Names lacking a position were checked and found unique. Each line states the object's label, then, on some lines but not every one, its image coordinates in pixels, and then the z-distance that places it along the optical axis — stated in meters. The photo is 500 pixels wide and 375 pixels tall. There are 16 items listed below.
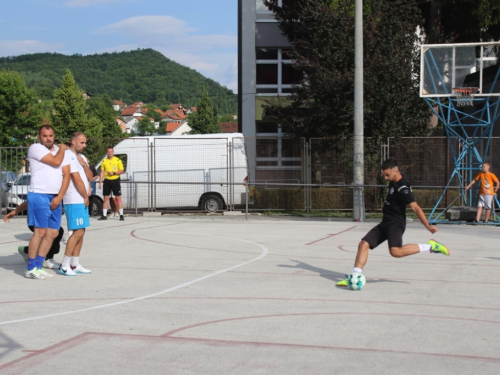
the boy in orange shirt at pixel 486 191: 18.52
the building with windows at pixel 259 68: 34.47
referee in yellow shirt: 18.70
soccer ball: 8.34
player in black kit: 8.67
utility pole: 18.91
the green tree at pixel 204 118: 102.12
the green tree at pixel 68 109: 64.25
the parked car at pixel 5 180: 20.58
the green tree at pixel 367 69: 23.23
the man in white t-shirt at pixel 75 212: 9.26
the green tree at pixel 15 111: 56.97
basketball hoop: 18.88
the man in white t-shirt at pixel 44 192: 8.94
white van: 23.03
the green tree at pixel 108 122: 93.88
